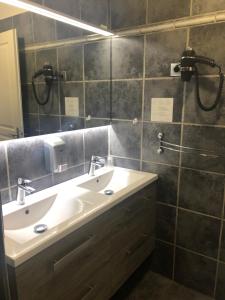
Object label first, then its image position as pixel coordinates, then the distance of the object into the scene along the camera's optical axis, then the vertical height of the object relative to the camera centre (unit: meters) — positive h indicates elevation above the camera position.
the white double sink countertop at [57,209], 0.97 -0.56
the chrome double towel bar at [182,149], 1.57 -0.32
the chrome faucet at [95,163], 1.83 -0.46
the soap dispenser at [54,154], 1.50 -0.32
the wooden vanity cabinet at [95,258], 0.98 -0.77
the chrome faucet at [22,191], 1.32 -0.48
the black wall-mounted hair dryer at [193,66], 1.43 +0.21
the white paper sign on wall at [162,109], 1.68 -0.05
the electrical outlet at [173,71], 1.59 +0.20
